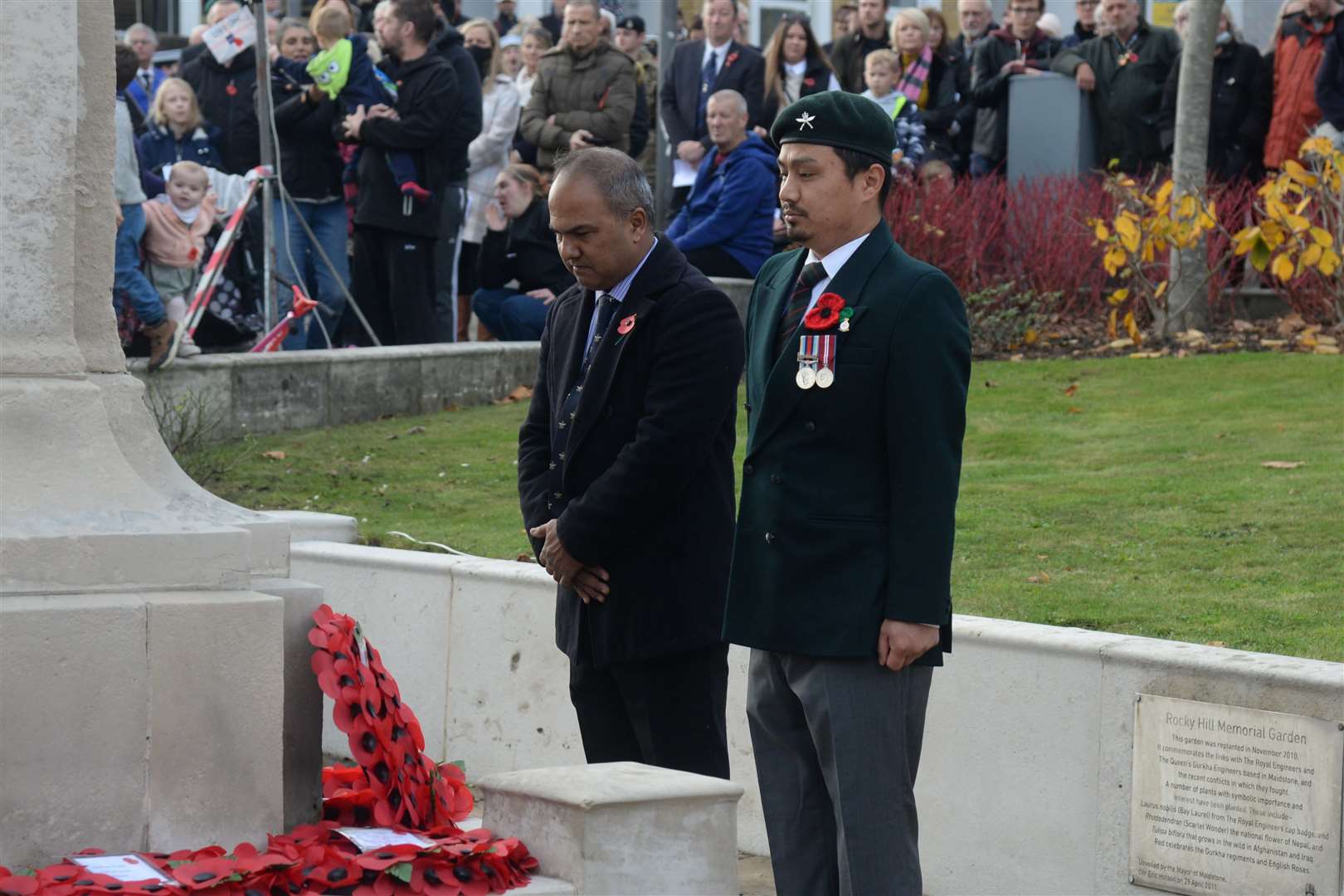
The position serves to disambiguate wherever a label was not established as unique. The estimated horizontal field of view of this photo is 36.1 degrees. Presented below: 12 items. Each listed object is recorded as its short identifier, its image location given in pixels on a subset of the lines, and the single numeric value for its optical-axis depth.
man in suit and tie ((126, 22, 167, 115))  13.86
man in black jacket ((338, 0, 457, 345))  12.16
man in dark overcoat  4.70
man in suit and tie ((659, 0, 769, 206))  13.56
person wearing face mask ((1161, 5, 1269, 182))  13.33
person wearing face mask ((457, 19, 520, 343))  13.45
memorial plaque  4.86
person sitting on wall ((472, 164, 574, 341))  12.95
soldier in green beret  4.02
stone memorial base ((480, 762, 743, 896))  4.04
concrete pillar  4.27
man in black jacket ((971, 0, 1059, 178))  14.36
